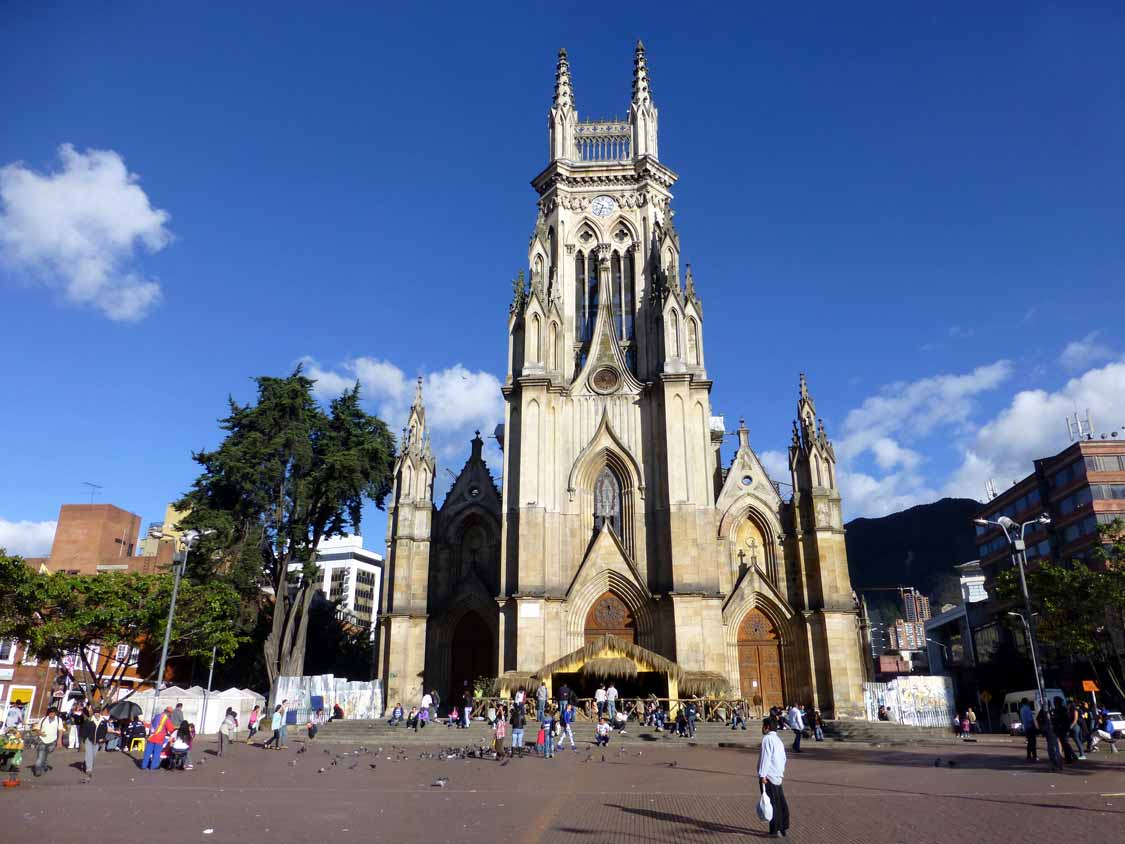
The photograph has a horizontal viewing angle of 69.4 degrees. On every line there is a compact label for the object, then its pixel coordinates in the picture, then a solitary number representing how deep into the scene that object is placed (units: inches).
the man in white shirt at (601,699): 1192.2
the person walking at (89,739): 673.9
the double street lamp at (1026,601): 872.3
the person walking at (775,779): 404.2
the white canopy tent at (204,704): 1303.2
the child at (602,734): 1027.9
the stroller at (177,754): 726.5
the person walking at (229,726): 1079.7
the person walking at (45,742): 674.2
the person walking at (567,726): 1020.6
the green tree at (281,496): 1517.0
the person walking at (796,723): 977.5
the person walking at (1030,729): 780.6
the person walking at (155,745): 746.8
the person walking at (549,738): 885.2
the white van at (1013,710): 1535.1
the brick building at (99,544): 2237.9
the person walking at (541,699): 1175.6
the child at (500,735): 848.3
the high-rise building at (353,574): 4702.3
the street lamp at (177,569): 988.3
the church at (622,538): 1424.7
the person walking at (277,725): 1026.8
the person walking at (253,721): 1125.7
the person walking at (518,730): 919.0
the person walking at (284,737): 1031.3
